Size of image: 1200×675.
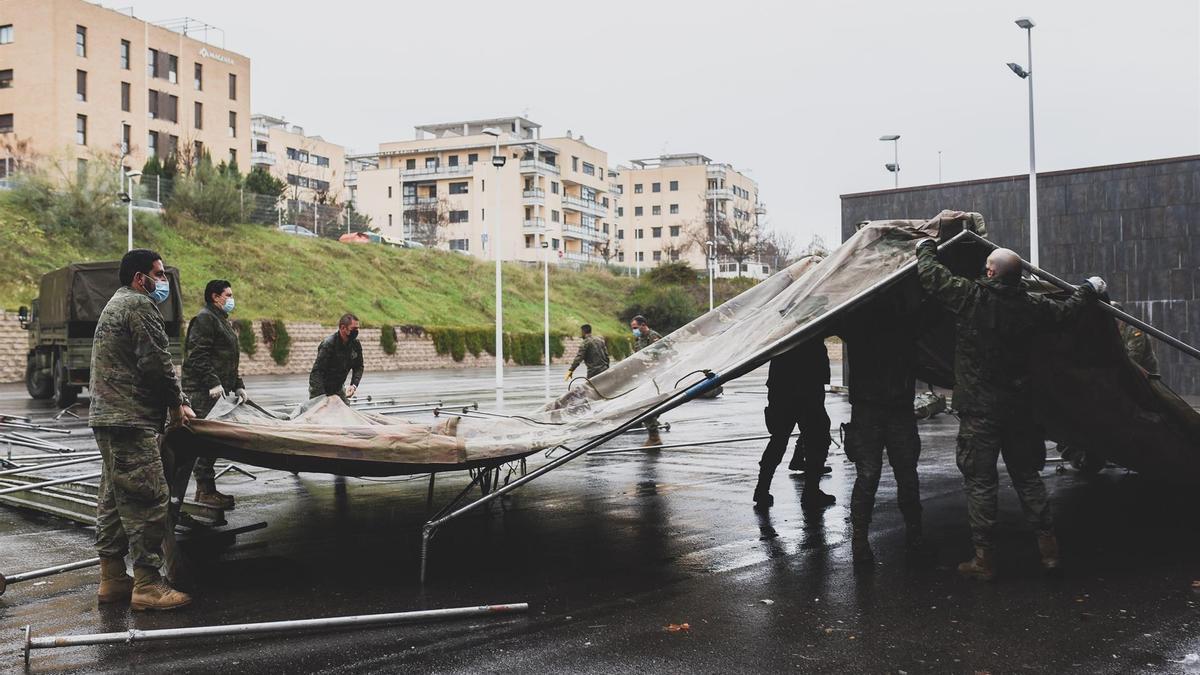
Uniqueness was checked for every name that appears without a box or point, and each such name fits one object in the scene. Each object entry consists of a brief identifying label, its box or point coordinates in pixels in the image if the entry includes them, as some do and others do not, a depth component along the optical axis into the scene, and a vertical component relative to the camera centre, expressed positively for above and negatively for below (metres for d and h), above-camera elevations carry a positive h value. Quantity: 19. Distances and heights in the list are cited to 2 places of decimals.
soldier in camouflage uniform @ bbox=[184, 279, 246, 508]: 8.62 -0.12
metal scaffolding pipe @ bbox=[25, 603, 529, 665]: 4.65 -1.42
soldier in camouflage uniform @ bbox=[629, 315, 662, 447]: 13.66 -0.03
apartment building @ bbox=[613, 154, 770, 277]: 105.06 +14.56
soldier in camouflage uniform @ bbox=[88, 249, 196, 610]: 5.62 -0.48
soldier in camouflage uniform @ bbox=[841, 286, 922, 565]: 6.62 -0.50
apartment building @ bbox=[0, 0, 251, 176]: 53.72 +15.39
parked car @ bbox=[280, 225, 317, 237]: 56.47 +6.59
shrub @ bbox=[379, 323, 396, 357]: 45.88 +0.15
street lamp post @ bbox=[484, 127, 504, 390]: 28.09 +2.29
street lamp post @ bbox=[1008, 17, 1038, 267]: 21.30 +3.58
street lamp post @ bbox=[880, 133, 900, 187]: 30.55 +5.60
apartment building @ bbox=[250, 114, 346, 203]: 90.00 +18.22
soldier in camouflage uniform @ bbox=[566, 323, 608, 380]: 15.12 -0.26
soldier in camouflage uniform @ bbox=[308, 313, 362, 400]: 10.24 -0.20
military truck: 21.14 +0.67
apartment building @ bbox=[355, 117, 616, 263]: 86.12 +13.41
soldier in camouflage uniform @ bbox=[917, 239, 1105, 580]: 6.07 -0.39
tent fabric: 6.43 -0.50
